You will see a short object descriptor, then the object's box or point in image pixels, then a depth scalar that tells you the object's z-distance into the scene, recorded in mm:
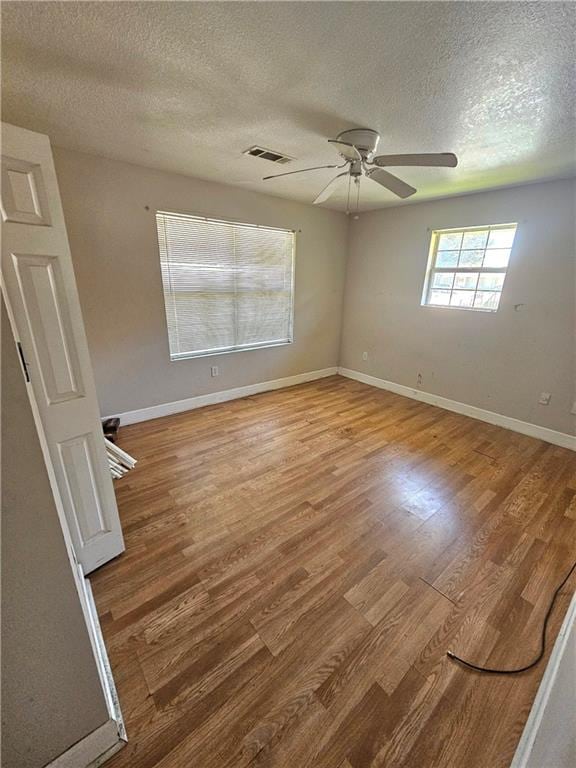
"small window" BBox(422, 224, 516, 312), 3210
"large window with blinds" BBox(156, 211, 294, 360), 3123
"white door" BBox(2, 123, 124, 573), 1103
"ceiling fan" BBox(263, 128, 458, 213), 1729
